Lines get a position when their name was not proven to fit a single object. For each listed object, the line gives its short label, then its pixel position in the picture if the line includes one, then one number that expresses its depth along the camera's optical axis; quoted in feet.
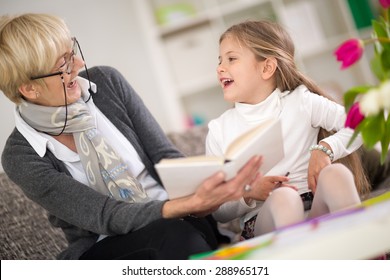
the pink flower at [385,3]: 4.52
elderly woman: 5.17
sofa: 5.94
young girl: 5.50
